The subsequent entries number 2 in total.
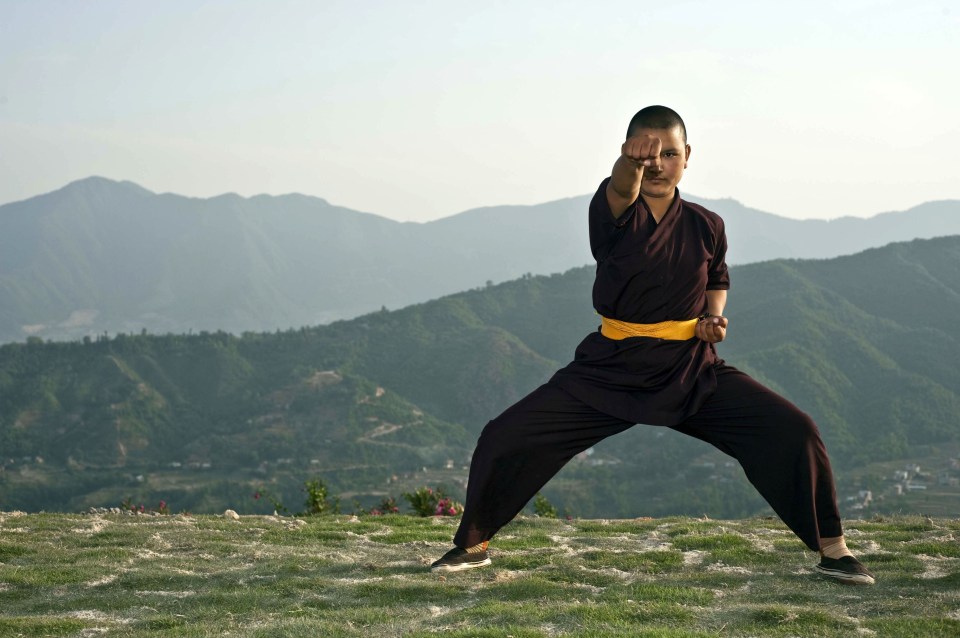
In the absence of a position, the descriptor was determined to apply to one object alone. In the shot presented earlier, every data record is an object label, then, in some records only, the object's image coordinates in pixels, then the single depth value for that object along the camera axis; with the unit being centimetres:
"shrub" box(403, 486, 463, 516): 1133
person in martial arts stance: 554
